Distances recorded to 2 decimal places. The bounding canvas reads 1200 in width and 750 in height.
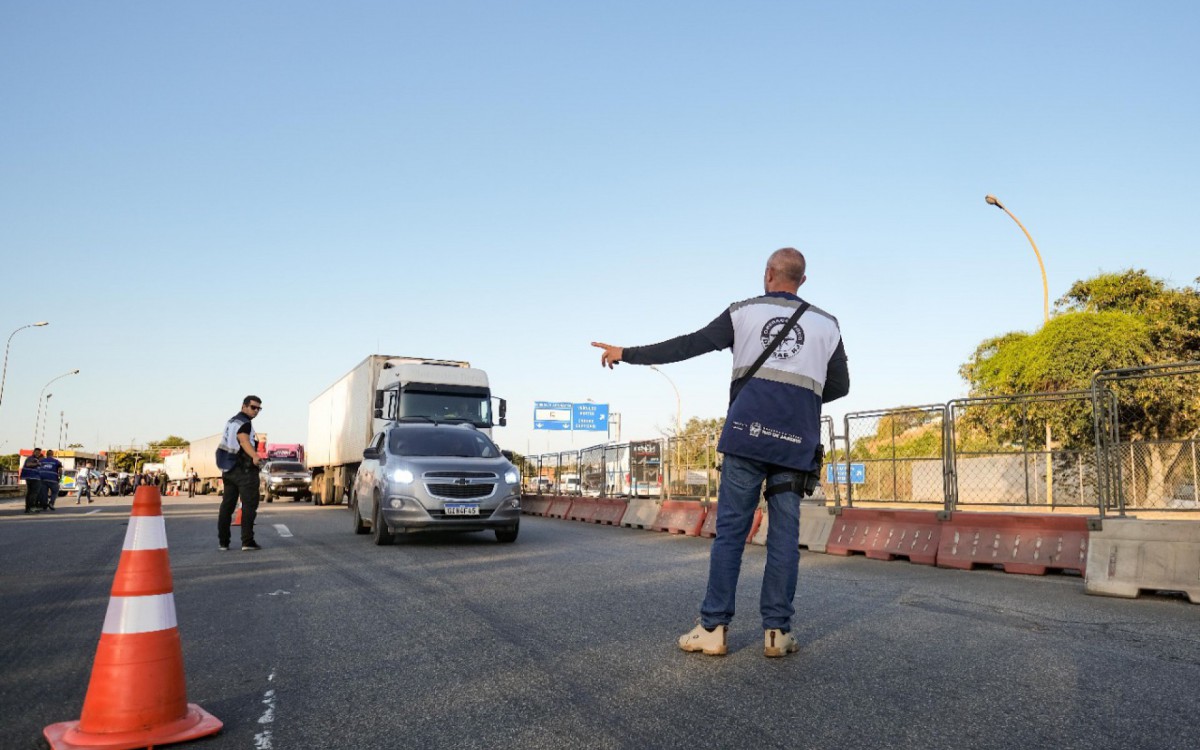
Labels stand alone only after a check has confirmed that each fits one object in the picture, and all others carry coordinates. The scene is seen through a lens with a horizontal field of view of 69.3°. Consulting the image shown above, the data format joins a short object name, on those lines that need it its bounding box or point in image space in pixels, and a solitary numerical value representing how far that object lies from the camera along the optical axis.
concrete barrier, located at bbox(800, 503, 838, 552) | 11.23
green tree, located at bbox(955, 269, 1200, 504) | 11.04
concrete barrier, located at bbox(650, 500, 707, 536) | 14.45
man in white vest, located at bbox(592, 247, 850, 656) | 4.39
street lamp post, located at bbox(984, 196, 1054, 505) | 24.25
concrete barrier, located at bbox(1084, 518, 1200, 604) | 7.03
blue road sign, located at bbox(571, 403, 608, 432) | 47.19
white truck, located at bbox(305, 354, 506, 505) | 19.83
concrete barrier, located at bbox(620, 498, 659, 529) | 16.36
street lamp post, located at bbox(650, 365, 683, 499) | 17.39
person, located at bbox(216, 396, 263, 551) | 10.87
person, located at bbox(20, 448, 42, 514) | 25.30
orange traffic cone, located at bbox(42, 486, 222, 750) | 3.04
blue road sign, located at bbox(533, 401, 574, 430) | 46.50
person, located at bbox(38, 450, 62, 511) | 26.07
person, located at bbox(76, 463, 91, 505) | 38.08
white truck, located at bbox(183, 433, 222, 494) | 52.91
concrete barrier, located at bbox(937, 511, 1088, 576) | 8.42
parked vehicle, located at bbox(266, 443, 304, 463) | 50.53
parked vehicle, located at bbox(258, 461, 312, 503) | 38.78
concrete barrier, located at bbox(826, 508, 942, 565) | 9.75
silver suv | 11.39
